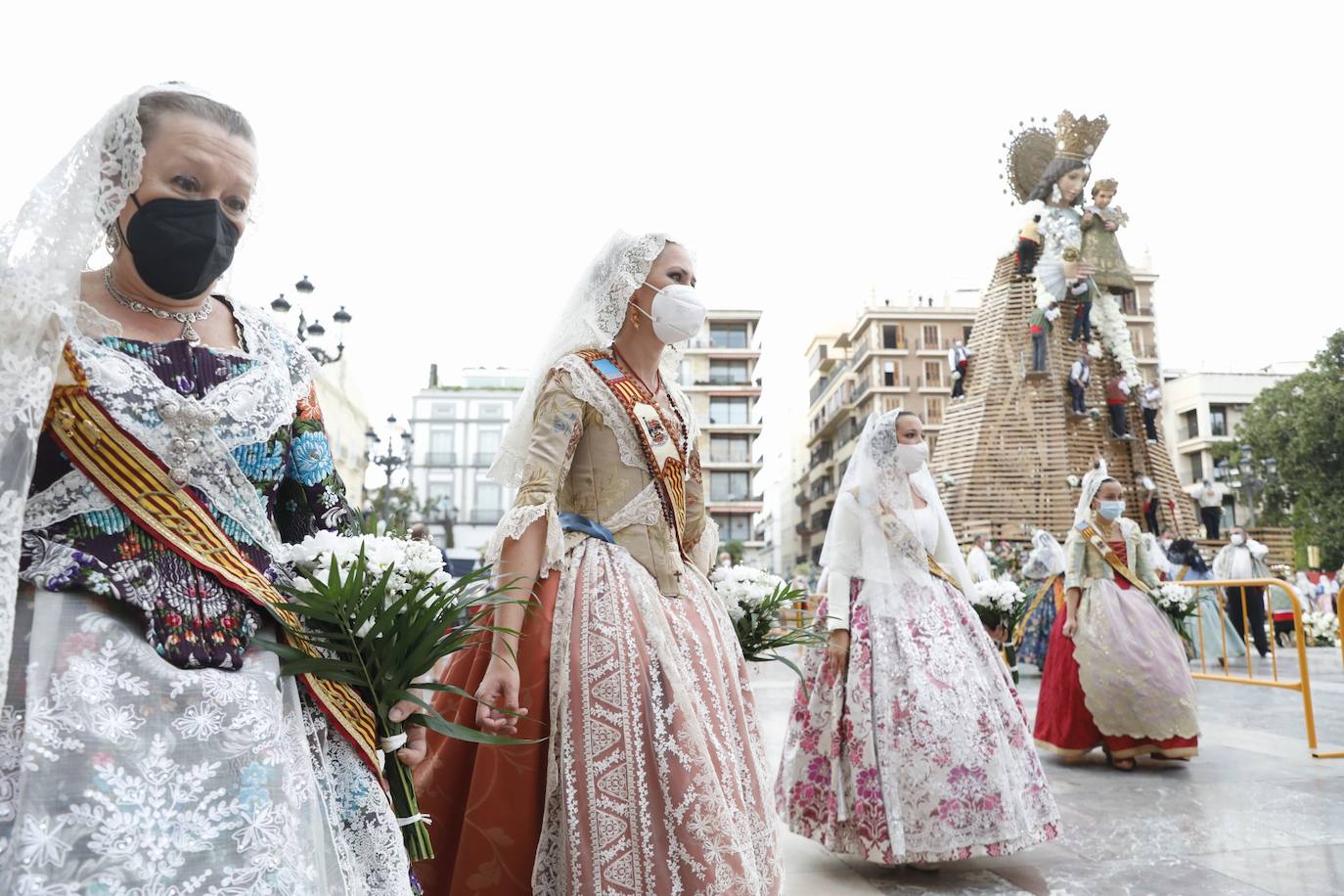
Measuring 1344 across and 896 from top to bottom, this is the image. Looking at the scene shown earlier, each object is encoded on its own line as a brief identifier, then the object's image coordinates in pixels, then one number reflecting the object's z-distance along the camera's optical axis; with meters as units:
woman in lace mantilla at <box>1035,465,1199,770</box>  5.85
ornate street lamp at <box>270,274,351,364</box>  11.10
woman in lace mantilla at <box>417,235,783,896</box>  2.10
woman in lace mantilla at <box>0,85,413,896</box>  1.26
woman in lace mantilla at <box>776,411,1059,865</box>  3.63
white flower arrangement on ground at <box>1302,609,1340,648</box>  16.55
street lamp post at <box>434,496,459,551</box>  31.21
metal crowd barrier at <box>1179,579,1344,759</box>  6.03
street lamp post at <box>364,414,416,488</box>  18.22
